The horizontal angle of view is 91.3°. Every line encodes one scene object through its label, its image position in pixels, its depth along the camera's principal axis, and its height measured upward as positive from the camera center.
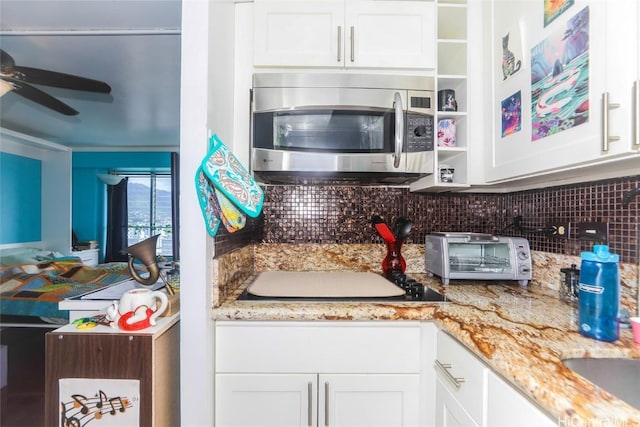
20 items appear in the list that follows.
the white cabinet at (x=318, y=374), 1.04 -0.54
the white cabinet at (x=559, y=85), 0.72 +0.37
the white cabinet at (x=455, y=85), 1.35 +0.59
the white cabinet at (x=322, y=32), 1.29 +0.75
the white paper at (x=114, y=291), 1.54 -0.42
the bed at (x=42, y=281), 2.60 -0.66
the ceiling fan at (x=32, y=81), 1.87 +0.84
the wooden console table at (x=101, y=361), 0.96 -0.46
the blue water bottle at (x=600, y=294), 0.78 -0.20
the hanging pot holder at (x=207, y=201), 0.95 +0.03
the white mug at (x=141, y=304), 1.03 -0.31
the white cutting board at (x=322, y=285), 1.18 -0.30
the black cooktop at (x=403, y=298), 1.13 -0.31
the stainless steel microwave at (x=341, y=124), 1.25 +0.36
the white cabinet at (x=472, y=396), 0.64 -0.44
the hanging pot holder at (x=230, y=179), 0.94 +0.10
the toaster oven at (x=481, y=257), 1.36 -0.19
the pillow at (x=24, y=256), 3.34 -0.52
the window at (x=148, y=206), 5.23 +0.10
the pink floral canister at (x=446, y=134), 1.39 +0.36
